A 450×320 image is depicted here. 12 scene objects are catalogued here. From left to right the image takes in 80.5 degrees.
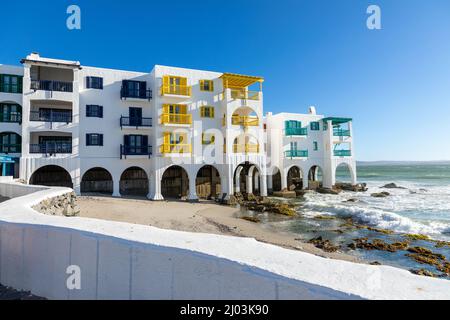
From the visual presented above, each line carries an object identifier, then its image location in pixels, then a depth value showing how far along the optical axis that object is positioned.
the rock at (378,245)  14.70
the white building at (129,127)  24.39
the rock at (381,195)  36.84
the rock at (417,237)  16.70
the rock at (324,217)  22.16
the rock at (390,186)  50.02
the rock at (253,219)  20.99
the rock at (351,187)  40.66
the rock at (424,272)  11.27
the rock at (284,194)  34.66
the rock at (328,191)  37.00
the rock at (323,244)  14.40
